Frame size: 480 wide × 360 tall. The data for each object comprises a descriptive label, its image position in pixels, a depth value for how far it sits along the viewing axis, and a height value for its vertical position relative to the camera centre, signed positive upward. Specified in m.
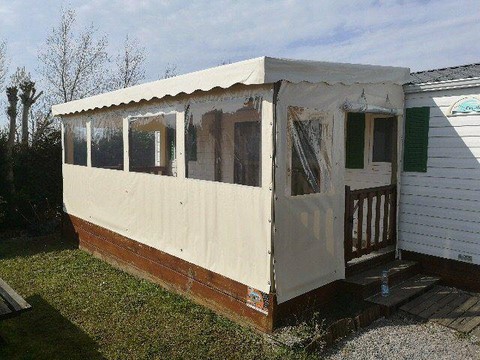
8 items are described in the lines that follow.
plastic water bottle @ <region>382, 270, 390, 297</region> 4.42 -1.57
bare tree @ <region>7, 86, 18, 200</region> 8.91 +0.59
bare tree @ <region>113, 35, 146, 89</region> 22.69 +5.27
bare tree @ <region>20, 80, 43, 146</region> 10.03 +1.38
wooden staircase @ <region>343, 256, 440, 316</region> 4.27 -1.61
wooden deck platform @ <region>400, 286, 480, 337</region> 3.95 -1.77
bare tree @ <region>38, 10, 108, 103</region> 18.61 +4.44
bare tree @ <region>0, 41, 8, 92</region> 15.95 +3.23
